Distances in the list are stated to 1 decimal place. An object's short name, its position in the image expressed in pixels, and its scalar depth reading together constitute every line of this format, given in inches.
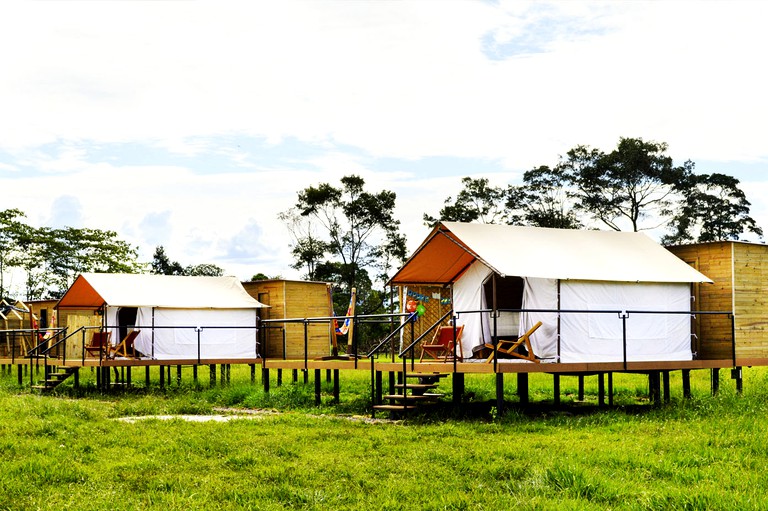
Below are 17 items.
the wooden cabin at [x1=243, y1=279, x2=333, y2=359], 1031.0
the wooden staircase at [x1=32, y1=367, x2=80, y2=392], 890.7
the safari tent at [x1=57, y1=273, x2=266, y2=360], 964.0
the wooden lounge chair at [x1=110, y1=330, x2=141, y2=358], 919.7
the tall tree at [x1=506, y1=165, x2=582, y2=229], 1720.0
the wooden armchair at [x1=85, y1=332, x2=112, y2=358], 896.2
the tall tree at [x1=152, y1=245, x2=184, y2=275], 2134.6
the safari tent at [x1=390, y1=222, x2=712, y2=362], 629.3
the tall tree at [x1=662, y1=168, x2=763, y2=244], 1663.4
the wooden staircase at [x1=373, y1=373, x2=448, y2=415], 590.5
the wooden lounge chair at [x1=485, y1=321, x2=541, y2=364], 597.6
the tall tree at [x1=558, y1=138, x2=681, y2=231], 1667.1
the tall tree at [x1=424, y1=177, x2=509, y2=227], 1728.6
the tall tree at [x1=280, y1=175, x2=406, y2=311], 1738.4
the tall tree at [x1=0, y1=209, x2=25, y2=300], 1857.8
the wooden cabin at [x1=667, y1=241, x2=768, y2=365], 690.8
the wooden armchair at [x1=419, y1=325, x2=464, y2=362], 659.6
